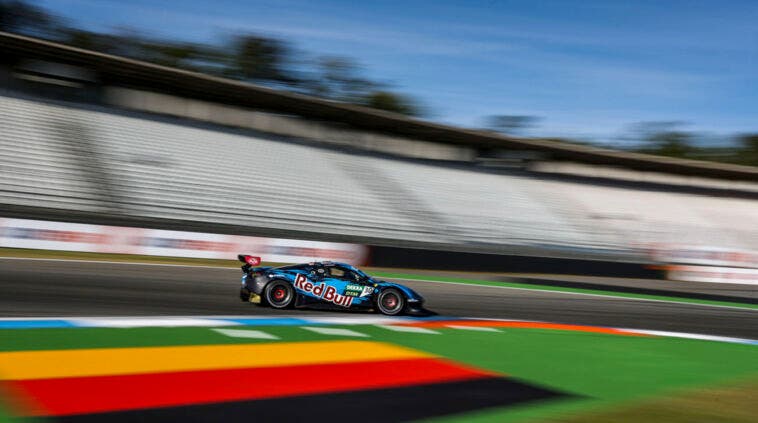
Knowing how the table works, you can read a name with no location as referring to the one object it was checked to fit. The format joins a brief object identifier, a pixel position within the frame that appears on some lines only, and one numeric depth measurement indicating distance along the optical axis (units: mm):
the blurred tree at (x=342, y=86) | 63031
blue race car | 11484
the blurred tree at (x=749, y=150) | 88938
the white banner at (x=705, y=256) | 31828
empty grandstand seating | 21031
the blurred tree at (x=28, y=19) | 48094
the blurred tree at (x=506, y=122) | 79000
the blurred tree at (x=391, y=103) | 67438
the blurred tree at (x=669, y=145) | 87062
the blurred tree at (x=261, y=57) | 60000
